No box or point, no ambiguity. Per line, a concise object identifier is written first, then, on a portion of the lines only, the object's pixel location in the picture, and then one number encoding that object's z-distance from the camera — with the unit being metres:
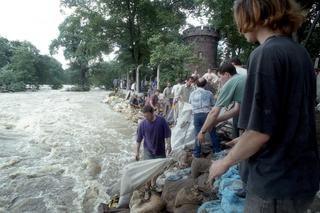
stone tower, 25.73
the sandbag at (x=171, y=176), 5.30
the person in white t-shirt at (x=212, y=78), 11.95
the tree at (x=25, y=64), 49.78
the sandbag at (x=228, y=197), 3.48
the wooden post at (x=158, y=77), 19.02
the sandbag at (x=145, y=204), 4.75
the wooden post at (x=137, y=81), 25.05
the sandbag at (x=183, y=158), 6.09
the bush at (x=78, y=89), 46.84
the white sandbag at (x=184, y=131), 7.55
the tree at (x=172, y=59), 19.16
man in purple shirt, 6.27
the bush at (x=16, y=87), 43.26
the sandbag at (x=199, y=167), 5.26
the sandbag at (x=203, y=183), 4.48
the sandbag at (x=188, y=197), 4.36
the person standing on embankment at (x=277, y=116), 1.40
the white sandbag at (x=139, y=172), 5.15
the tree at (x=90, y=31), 26.61
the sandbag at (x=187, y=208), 4.18
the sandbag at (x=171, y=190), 4.76
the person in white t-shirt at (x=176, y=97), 11.28
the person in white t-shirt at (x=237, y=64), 6.24
